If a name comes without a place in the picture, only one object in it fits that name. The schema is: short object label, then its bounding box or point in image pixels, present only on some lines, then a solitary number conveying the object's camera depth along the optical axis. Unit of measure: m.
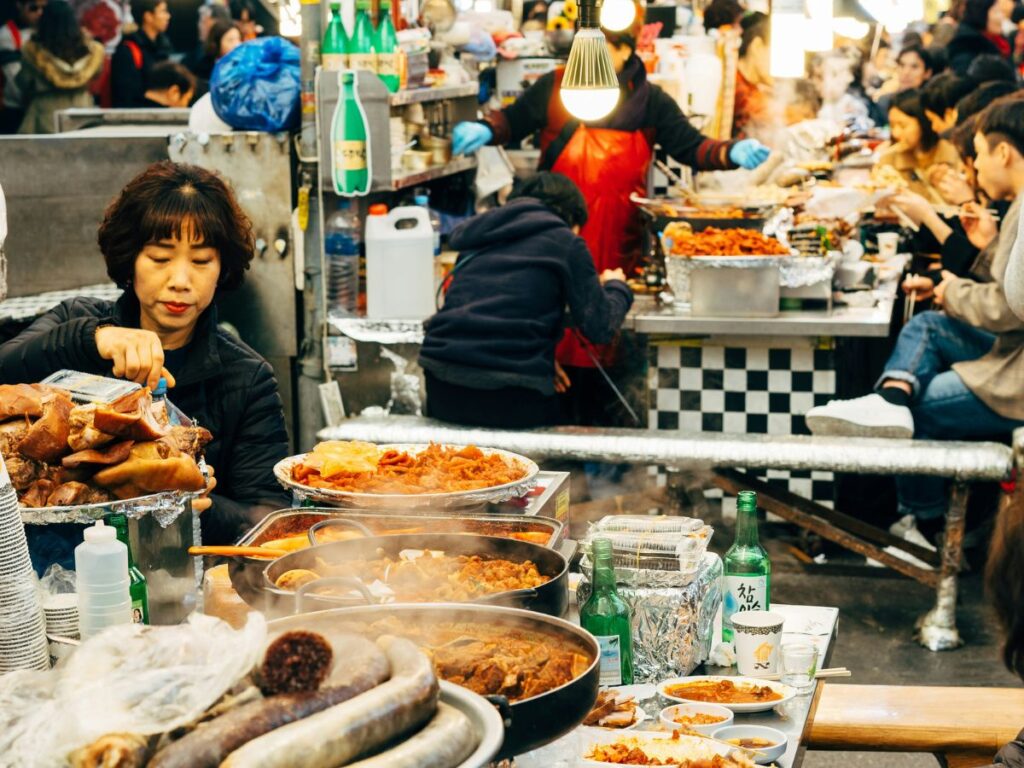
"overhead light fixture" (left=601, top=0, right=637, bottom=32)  6.12
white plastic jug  6.67
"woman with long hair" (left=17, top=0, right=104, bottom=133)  10.73
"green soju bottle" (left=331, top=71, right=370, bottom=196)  6.31
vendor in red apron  7.80
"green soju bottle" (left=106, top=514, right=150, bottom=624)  2.54
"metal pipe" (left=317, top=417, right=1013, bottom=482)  5.78
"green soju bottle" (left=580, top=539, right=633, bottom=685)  2.84
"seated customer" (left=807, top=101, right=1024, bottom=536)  6.09
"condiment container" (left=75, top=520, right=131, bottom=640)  2.29
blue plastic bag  6.52
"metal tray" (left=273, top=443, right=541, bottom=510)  3.26
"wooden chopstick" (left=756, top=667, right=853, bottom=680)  2.92
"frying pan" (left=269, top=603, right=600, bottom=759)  1.95
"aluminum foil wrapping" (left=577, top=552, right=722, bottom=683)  2.90
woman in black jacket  3.65
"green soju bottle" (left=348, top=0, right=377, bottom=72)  6.50
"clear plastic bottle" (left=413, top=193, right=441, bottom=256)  6.91
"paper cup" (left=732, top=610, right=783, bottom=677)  2.94
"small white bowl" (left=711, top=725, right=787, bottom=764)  2.58
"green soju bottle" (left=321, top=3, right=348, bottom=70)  6.46
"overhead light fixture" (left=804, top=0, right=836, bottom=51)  10.07
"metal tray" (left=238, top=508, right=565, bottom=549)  3.11
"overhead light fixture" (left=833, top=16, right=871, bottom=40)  13.35
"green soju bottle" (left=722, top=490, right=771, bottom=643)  3.17
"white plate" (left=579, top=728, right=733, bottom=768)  2.47
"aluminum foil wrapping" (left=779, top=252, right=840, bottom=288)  6.50
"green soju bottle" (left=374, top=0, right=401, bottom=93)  6.68
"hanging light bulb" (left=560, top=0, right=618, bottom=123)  4.67
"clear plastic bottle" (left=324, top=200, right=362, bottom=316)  6.62
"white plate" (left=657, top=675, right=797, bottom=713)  2.73
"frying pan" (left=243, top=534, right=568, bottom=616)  2.46
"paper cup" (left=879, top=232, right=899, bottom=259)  8.53
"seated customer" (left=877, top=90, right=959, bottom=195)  8.95
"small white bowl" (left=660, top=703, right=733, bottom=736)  2.63
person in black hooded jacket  5.99
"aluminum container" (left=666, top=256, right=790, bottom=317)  6.42
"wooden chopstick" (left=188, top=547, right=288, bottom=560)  2.73
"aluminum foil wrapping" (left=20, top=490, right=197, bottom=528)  2.47
